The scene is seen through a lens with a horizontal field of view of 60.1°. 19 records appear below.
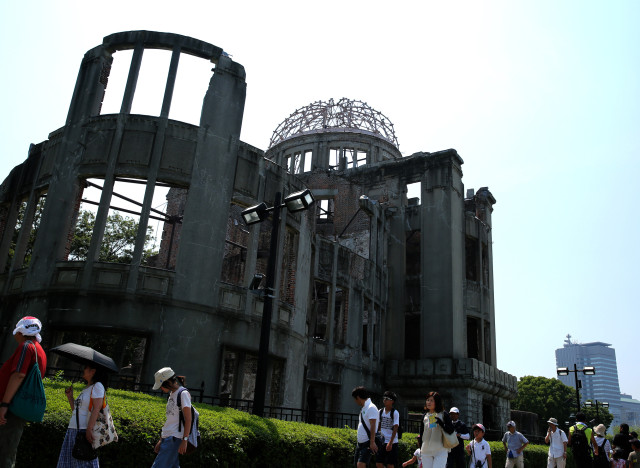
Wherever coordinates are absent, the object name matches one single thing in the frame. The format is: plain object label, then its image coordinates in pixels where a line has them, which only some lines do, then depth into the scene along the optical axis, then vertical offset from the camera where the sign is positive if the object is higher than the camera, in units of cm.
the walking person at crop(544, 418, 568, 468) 1198 -24
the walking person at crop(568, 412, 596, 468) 1227 -11
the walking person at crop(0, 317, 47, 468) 529 +5
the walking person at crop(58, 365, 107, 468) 563 -16
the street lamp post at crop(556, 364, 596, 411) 2626 +305
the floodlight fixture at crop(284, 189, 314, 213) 1138 +421
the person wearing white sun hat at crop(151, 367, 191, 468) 642 -25
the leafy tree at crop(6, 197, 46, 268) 2573 +785
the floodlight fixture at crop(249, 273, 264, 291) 1182 +265
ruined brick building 1526 +530
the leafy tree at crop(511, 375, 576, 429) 6600 +428
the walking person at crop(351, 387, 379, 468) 820 -12
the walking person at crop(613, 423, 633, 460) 1238 +0
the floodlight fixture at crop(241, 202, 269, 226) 1172 +400
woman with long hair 785 -11
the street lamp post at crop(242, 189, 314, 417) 1058 +281
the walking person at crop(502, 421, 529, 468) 1241 -31
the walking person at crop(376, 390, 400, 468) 864 -16
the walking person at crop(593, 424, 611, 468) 1207 -19
